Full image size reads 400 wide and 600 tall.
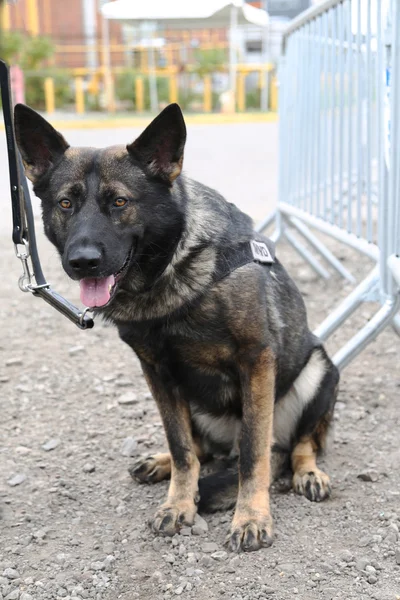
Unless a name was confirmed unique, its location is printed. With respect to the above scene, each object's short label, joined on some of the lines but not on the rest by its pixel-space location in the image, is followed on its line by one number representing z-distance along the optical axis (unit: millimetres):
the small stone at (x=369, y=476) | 2857
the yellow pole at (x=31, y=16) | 25109
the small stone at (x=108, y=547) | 2471
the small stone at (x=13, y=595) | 2227
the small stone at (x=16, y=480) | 2968
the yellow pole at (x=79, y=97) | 18703
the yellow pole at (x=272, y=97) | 19516
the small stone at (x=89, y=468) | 3078
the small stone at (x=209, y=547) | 2471
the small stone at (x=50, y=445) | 3273
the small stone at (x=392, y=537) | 2419
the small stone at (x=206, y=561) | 2385
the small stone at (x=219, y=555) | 2418
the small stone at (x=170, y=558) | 2406
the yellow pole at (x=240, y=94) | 19500
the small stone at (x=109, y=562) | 2369
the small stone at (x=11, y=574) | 2338
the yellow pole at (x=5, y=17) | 23448
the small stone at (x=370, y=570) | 2258
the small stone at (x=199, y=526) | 2590
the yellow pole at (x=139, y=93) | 19266
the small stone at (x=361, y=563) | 2287
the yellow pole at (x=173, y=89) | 19469
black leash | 2398
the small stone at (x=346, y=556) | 2336
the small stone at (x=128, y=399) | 3715
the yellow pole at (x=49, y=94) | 18859
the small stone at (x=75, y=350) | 4430
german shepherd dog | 2385
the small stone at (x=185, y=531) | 2574
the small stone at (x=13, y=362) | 4250
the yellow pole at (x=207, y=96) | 19234
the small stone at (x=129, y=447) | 3227
